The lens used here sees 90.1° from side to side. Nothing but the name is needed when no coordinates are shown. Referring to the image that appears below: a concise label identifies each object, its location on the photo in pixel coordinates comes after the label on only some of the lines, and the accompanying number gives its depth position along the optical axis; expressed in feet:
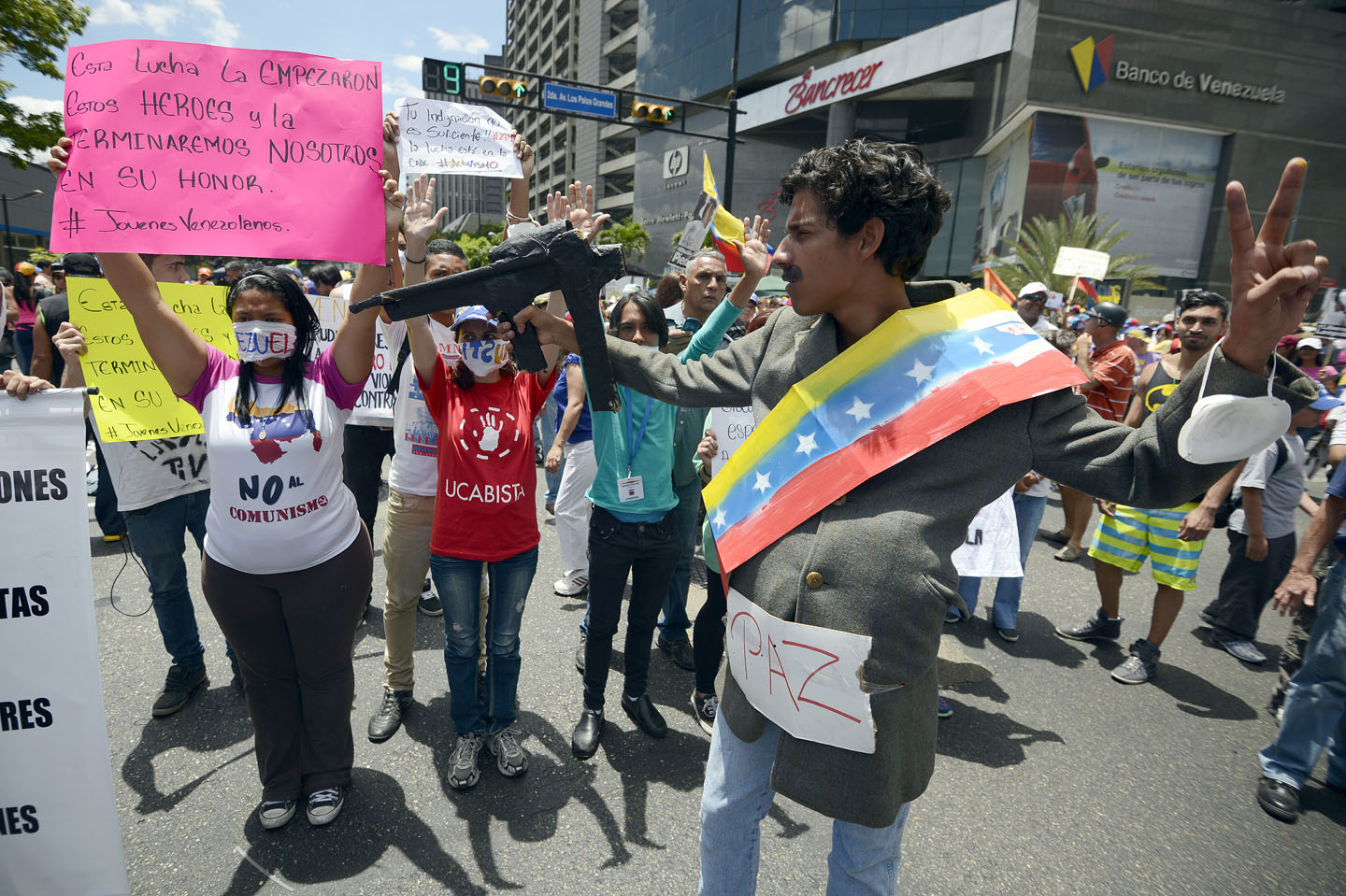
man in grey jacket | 4.35
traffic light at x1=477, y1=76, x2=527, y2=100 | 42.06
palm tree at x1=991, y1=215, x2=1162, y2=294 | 76.69
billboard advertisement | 84.17
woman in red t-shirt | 8.87
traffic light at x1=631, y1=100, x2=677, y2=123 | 46.98
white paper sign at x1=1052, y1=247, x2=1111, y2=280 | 37.76
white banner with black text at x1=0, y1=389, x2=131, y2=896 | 6.21
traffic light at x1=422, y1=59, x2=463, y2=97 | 40.73
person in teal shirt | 9.86
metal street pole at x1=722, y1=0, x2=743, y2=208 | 42.32
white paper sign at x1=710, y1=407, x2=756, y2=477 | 12.10
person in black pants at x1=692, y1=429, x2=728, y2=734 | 10.19
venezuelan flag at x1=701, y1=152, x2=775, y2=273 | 11.56
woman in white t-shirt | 7.45
